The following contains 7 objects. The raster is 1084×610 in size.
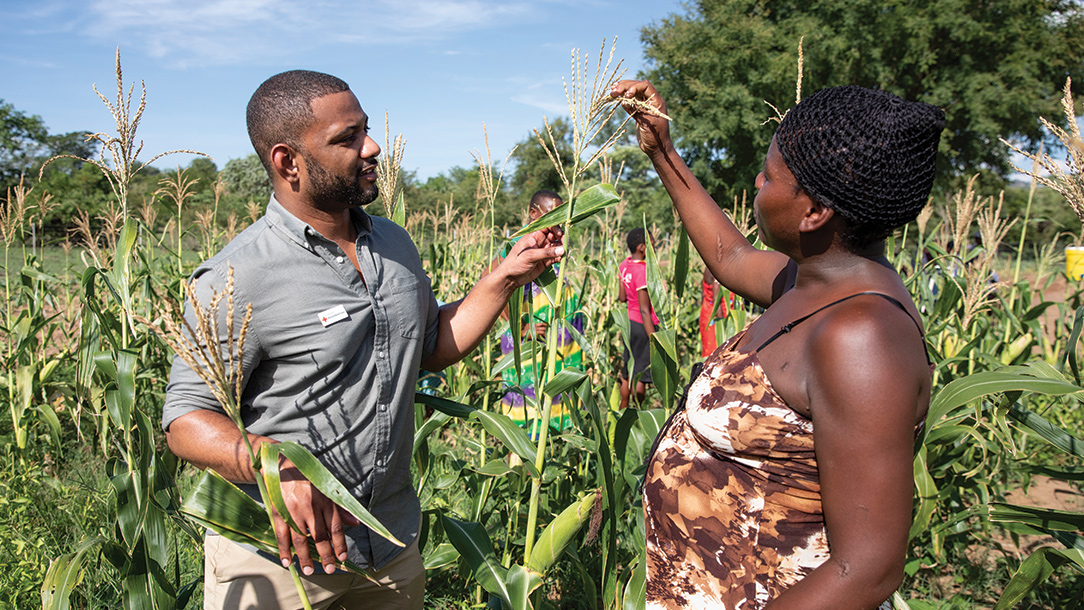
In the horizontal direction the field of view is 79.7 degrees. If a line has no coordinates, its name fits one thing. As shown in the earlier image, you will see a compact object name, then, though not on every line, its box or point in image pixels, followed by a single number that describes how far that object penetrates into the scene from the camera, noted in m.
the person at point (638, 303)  5.74
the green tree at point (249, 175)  32.81
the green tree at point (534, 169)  34.38
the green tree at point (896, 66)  21.42
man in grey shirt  1.69
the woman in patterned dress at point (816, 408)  1.13
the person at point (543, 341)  4.02
